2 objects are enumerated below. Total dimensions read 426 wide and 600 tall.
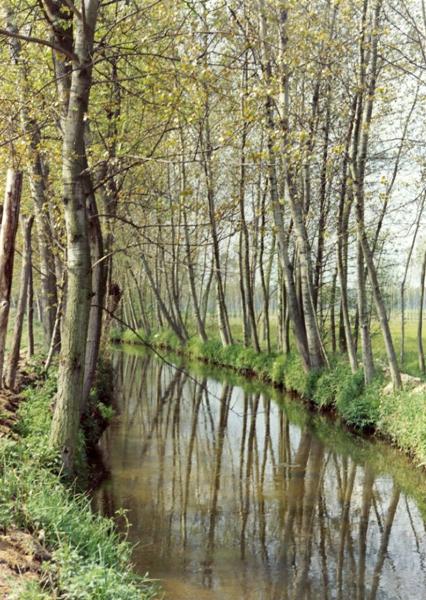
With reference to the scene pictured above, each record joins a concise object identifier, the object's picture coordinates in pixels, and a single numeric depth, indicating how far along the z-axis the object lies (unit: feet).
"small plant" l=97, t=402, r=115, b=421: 48.92
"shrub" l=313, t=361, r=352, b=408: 57.36
